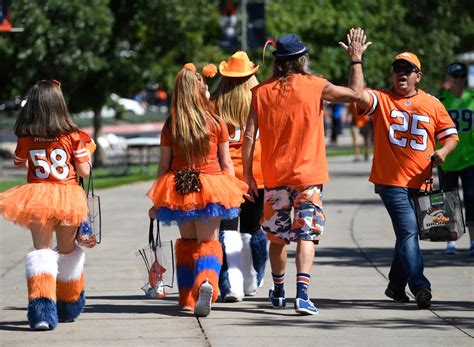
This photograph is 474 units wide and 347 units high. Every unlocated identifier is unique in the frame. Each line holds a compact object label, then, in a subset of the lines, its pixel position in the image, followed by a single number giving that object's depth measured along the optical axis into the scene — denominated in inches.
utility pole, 2229.3
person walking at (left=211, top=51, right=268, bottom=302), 776.3
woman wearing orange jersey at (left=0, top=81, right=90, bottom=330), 669.3
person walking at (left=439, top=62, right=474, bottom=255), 981.2
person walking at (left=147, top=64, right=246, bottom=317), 705.0
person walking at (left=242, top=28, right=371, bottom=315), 698.2
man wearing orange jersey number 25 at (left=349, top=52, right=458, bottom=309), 740.6
